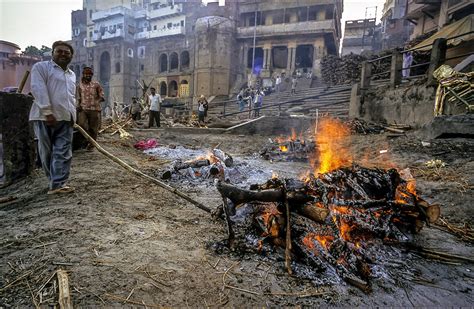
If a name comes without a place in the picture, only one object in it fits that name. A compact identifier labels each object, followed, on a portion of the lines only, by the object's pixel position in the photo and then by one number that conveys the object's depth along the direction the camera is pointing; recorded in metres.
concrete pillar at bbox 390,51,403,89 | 10.88
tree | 50.16
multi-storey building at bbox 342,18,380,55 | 43.03
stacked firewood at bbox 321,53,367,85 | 23.23
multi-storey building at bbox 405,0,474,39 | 17.69
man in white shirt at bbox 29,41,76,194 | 3.80
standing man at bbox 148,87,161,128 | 13.27
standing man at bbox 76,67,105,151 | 7.05
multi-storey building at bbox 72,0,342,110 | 35.03
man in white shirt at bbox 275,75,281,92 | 29.98
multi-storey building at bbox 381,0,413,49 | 37.99
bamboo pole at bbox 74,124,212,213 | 3.79
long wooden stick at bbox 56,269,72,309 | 1.76
